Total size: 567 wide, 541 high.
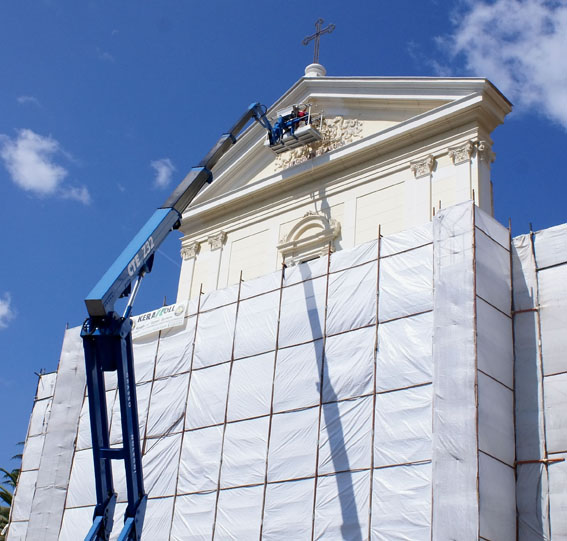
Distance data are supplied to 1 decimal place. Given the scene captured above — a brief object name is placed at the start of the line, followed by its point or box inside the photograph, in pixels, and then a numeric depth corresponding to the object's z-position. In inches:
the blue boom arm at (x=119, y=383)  645.3
